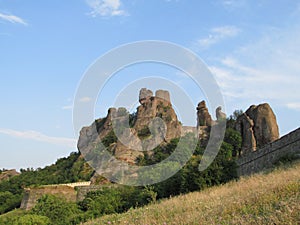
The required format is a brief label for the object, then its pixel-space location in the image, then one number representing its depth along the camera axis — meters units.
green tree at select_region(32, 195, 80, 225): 34.12
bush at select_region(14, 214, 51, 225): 29.98
